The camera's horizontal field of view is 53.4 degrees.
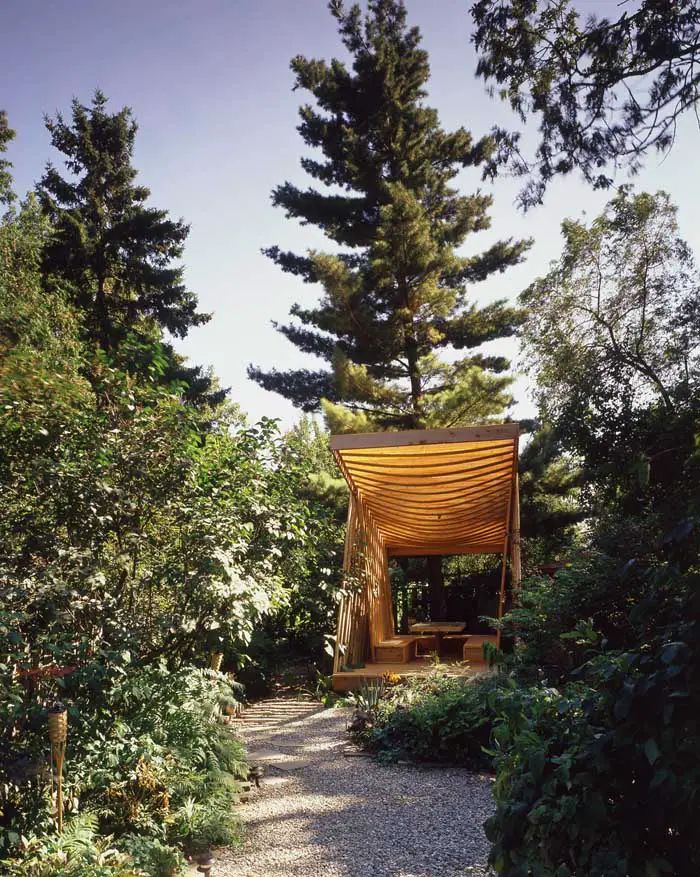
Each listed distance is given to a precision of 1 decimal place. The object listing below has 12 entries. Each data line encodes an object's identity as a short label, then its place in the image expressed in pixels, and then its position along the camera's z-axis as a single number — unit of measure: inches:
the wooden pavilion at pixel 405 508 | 342.3
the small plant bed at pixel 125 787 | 123.7
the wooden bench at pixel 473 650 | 406.2
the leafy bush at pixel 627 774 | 62.7
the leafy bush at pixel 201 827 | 148.2
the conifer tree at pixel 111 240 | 687.1
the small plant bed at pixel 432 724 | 223.1
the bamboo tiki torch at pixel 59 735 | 120.7
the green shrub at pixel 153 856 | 129.3
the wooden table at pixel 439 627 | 460.8
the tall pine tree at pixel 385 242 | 587.5
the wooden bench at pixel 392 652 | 421.4
